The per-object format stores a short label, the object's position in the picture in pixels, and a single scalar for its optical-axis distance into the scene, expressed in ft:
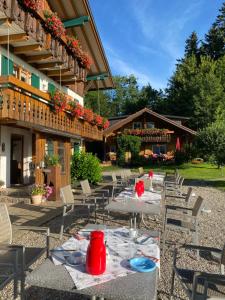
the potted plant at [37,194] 21.58
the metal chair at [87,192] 18.30
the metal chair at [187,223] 11.97
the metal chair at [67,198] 14.18
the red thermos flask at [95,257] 5.66
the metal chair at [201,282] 5.81
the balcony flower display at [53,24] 25.41
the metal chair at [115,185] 24.27
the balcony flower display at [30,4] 21.80
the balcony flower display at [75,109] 30.06
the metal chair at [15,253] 6.91
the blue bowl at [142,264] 5.91
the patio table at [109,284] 5.01
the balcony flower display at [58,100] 25.33
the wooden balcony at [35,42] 20.38
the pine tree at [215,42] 118.81
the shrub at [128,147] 70.32
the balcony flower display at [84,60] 33.08
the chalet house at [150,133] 72.89
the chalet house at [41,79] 20.37
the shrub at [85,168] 33.38
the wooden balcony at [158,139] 73.42
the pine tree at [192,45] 122.31
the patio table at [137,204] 12.12
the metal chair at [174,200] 23.17
